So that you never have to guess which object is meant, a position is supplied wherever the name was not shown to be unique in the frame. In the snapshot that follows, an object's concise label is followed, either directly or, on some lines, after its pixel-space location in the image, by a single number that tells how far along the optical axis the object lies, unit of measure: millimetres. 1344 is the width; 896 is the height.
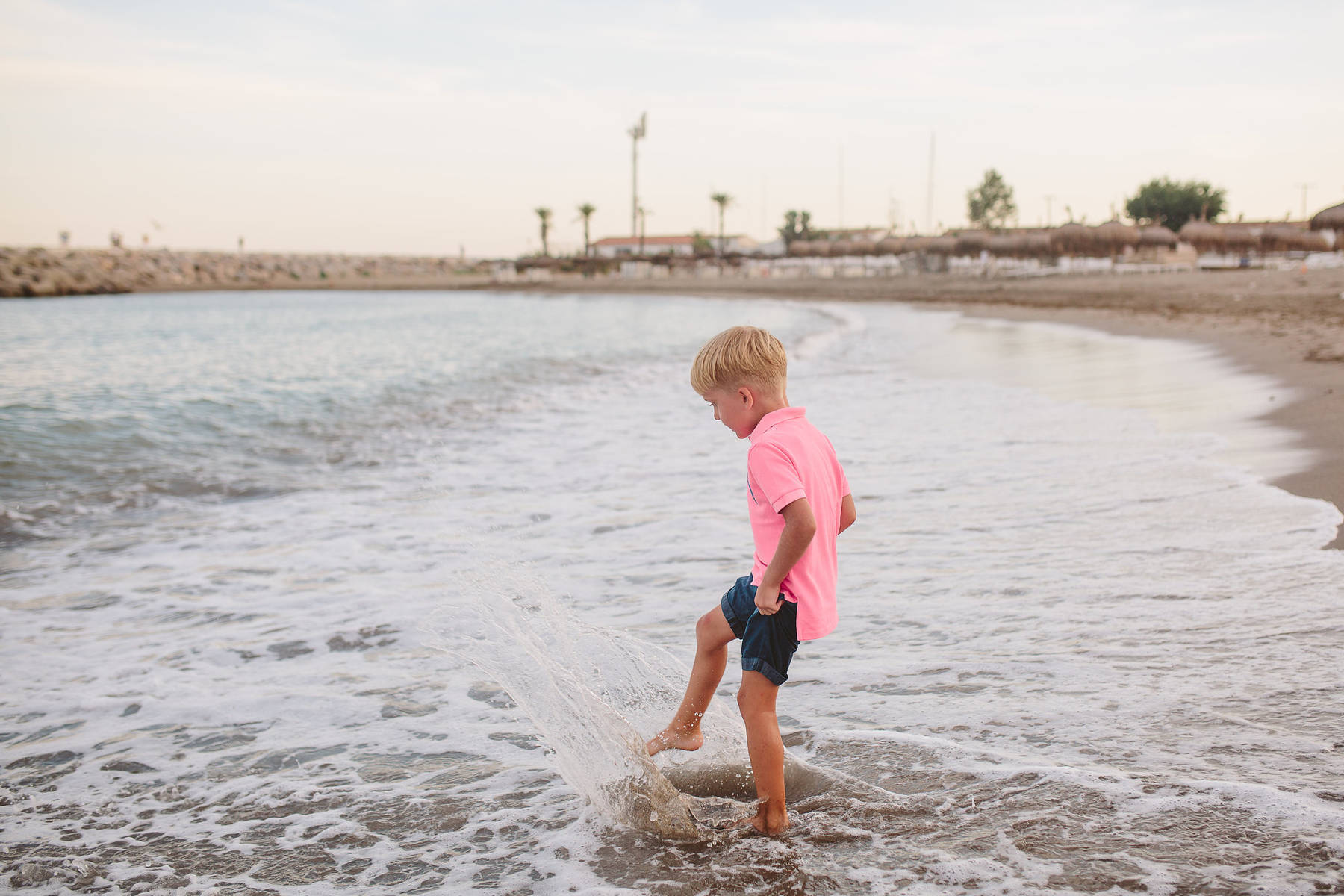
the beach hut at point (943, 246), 54594
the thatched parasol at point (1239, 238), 46469
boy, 2166
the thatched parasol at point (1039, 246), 49344
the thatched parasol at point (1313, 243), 41500
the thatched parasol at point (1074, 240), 46875
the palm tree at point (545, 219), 108250
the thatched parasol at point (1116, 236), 46094
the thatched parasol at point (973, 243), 52469
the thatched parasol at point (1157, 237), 45969
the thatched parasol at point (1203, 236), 47625
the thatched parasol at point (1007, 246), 50594
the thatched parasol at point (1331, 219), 39344
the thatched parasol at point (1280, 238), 44656
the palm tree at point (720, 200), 109750
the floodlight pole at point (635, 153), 78188
